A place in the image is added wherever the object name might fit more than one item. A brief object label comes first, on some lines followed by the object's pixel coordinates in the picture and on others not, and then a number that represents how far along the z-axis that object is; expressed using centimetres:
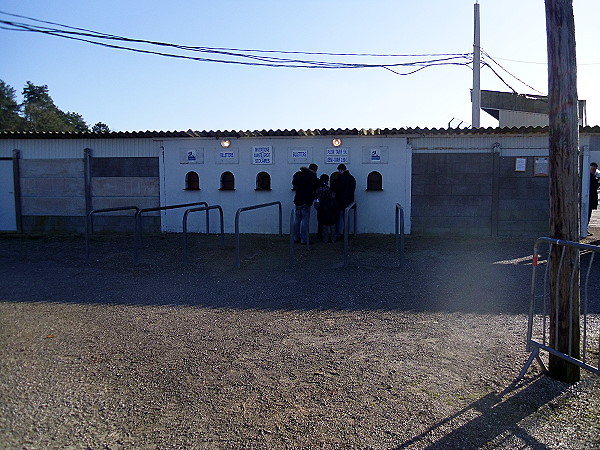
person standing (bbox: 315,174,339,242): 1188
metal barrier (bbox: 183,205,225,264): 958
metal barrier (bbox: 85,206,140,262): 952
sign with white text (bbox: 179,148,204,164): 1391
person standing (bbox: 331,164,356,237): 1213
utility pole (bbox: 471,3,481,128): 1808
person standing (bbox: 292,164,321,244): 1173
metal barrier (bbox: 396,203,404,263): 898
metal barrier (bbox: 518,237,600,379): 399
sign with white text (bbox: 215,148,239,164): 1373
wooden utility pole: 424
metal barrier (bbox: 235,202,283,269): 889
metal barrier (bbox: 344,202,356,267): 848
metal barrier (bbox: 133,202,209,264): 959
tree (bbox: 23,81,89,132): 4694
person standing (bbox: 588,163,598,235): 1295
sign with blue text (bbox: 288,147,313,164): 1338
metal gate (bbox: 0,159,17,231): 1483
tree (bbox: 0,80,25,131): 4597
